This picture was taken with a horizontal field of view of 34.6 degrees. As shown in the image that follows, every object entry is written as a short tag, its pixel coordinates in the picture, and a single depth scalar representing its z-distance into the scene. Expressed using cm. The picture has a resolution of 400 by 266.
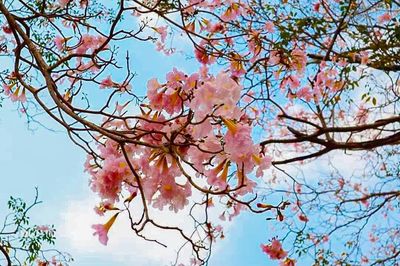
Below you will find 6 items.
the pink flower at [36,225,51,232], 332
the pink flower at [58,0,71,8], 220
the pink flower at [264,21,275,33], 345
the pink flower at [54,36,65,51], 243
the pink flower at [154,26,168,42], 288
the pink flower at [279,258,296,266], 291
